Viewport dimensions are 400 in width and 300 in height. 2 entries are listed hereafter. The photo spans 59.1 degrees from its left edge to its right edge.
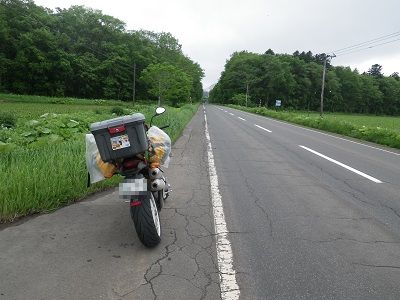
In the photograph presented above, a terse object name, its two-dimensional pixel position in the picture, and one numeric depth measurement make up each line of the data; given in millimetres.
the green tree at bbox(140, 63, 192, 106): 51438
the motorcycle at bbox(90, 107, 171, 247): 3432
